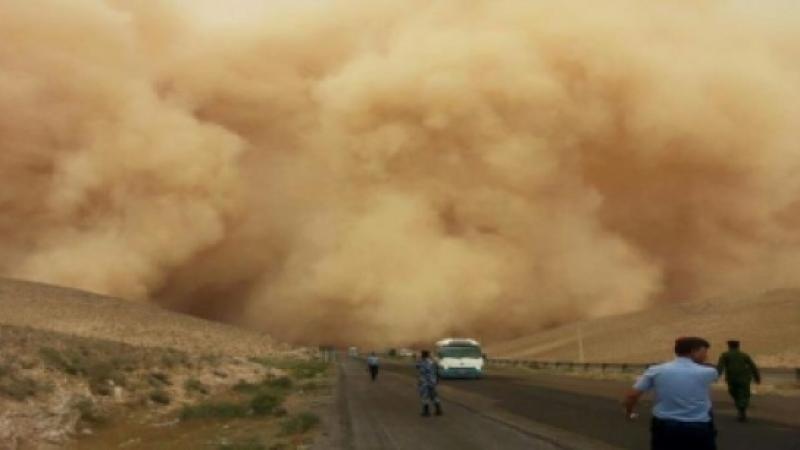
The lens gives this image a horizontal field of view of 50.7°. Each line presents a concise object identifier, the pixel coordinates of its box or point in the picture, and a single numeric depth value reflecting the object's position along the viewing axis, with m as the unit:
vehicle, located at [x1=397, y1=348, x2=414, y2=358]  117.67
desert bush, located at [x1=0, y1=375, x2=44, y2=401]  21.10
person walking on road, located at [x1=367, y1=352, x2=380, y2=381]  42.16
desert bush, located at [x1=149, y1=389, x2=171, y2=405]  26.83
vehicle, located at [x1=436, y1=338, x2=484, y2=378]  42.22
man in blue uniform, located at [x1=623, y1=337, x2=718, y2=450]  6.10
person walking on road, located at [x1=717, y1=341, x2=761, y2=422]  16.62
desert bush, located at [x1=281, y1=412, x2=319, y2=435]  17.03
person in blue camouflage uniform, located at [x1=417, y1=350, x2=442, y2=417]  20.17
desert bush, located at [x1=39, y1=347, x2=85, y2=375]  26.50
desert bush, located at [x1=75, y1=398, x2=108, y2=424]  21.67
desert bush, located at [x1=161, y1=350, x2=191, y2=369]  36.41
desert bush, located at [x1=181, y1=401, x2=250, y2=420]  22.50
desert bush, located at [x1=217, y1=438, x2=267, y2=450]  14.35
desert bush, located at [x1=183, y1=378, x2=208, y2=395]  31.56
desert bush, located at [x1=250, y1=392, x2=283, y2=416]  22.79
